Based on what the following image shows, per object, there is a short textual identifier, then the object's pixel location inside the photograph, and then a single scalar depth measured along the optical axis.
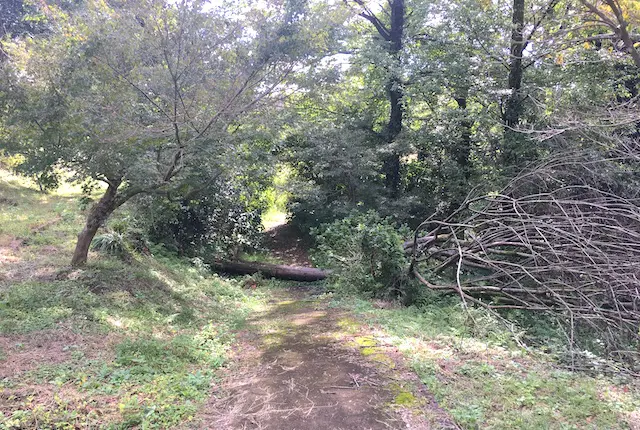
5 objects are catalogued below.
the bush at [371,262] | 8.23
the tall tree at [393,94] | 14.71
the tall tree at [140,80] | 5.48
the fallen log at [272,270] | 11.80
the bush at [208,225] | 10.87
